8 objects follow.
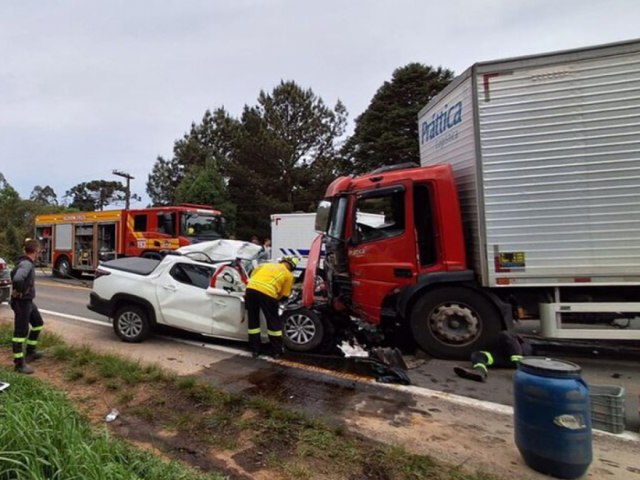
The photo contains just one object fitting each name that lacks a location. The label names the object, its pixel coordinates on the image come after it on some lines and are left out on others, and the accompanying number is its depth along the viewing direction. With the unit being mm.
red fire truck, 14539
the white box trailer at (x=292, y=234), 15086
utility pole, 40562
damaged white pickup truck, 6281
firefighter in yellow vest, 5969
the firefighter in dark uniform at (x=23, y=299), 5254
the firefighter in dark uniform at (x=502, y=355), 5305
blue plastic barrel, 2891
